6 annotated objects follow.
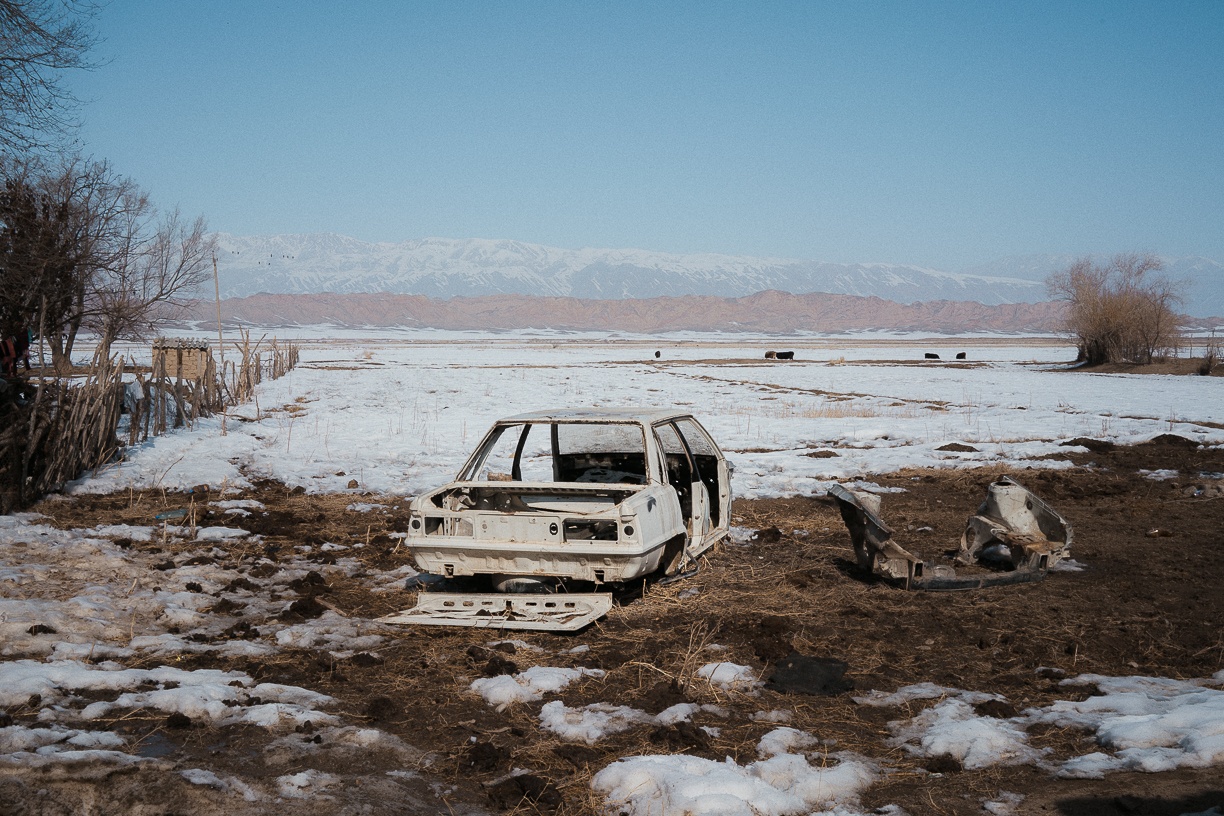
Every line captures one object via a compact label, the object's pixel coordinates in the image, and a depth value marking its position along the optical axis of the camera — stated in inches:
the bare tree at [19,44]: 507.5
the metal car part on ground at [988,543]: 279.6
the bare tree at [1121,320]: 1696.6
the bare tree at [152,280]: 1379.2
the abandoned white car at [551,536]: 243.9
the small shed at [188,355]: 810.8
